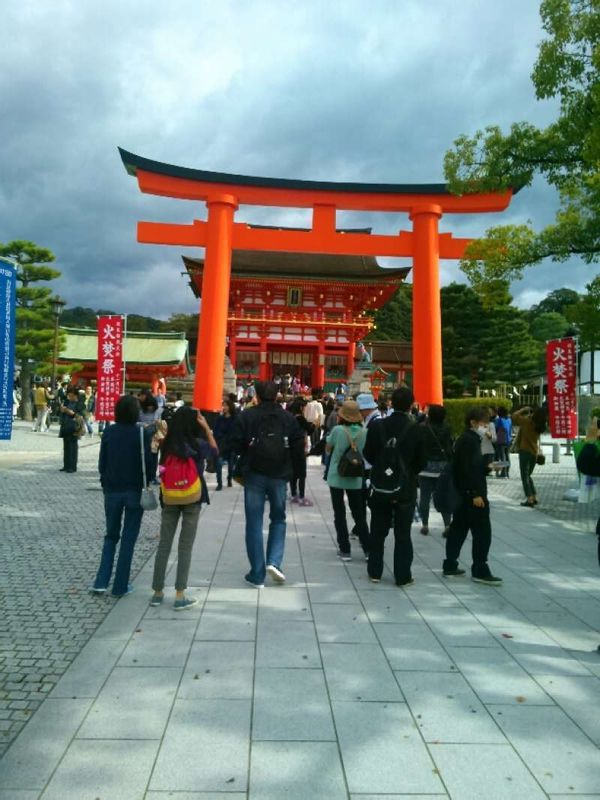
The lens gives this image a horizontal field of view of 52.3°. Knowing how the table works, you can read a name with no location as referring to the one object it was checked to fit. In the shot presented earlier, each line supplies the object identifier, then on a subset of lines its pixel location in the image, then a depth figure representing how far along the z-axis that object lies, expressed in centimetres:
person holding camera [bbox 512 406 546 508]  891
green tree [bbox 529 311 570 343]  5141
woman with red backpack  435
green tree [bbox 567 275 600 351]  796
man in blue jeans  482
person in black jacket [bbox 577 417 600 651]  417
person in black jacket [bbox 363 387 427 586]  501
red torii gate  1577
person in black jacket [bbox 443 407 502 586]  515
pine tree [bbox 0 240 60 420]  2231
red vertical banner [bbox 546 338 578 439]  1183
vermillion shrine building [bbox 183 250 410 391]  2931
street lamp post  2044
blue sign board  632
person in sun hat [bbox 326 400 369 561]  580
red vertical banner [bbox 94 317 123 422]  1143
